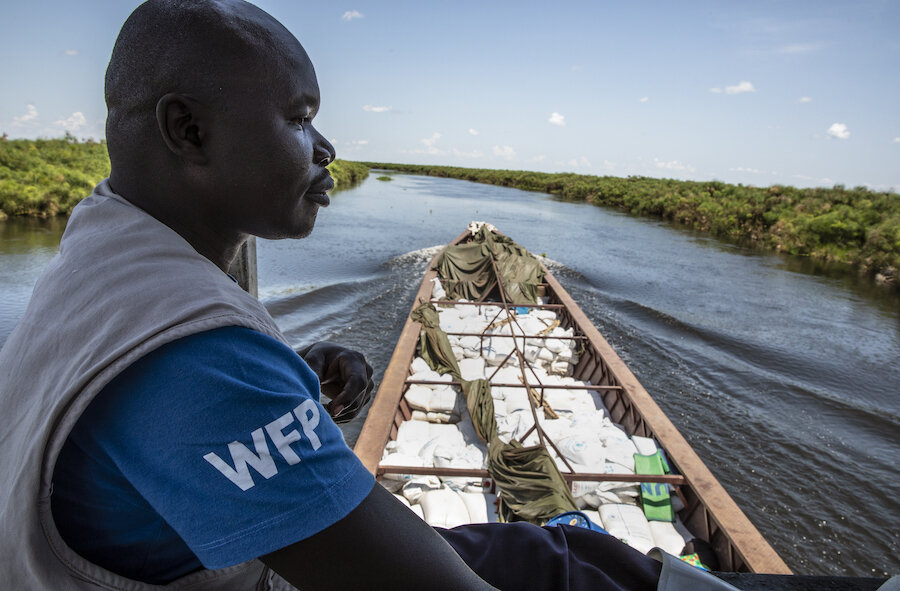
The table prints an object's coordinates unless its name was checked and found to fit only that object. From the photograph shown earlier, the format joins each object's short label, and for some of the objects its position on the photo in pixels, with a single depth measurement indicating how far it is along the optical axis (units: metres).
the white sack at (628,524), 3.64
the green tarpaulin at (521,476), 3.60
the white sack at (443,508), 3.68
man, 0.60
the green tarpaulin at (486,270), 10.34
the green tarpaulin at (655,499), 3.99
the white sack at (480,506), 3.87
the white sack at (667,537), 3.69
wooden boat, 3.42
